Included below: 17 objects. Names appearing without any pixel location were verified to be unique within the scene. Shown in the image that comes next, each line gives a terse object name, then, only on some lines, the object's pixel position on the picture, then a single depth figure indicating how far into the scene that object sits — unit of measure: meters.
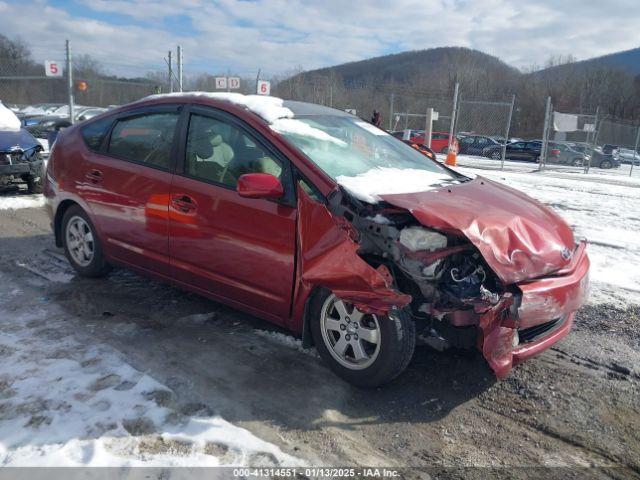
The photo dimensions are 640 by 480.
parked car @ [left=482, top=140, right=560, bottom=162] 27.56
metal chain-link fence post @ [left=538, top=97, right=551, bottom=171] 17.48
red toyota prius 2.72
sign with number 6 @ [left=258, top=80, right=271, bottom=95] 17.46
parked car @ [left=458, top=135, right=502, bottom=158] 28.45
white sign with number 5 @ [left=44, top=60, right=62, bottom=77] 14.41
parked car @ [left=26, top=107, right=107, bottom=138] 19.61
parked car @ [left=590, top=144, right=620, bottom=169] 25.53
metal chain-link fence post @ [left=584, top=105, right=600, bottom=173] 19.10
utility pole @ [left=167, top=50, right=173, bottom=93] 15.81
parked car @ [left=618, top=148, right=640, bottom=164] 30.30
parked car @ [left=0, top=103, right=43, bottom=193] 7.71
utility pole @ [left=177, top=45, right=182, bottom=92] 15.11
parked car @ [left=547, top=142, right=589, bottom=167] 23.44
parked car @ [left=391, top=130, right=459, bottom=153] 28.06
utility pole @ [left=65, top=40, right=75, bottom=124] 13.70
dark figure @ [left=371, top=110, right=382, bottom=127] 12.54
